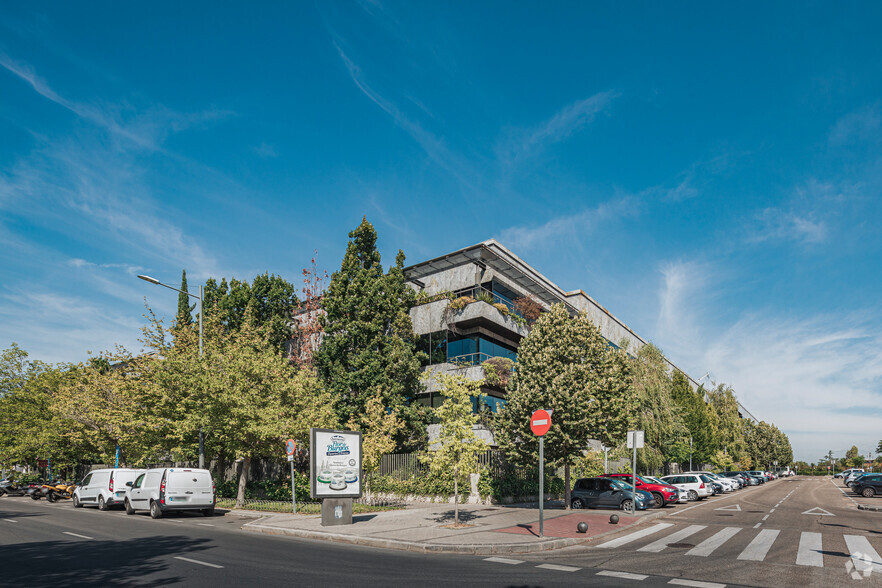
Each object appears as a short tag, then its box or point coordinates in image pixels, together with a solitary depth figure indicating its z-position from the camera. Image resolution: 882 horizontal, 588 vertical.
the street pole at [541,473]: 13.95
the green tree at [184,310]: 40.04
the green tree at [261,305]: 38.44
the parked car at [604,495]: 23.45
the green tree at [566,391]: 23.08
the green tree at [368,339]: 29.50
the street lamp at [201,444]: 23.73
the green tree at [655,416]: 37.81
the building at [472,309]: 33.12
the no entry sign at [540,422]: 14.19
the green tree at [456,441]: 16.55
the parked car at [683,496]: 32.02
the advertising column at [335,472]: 17.00
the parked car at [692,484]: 33.56
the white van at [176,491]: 21.12
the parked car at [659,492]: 27.64
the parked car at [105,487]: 26.00
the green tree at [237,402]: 23.25
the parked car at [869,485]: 39.66
